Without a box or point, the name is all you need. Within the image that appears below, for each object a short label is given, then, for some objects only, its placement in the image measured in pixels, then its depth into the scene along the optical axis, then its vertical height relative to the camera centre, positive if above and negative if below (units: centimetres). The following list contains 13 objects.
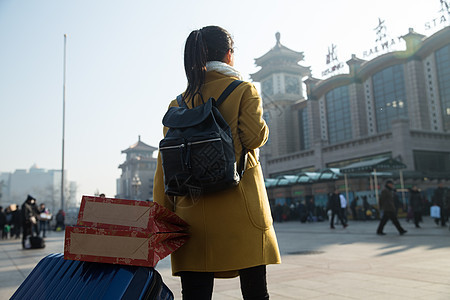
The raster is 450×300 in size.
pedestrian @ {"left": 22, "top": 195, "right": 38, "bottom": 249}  1232 -27
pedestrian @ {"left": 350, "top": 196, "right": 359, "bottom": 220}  2167 -50
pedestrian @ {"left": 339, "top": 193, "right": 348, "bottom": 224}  1704 -11
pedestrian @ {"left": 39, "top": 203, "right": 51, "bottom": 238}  1391 -18
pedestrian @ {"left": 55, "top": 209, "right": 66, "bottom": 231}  2845 -71
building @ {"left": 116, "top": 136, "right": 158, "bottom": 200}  9853 +1087
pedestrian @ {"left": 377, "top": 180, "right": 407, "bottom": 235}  1103 -33
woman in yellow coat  169 -8
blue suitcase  134 -27
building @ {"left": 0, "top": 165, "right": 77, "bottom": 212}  18198 +1571
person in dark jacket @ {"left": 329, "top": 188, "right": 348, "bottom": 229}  1551 -21
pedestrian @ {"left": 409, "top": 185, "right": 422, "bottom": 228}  1426 -24
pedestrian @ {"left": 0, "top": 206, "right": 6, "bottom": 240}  1953 -42
